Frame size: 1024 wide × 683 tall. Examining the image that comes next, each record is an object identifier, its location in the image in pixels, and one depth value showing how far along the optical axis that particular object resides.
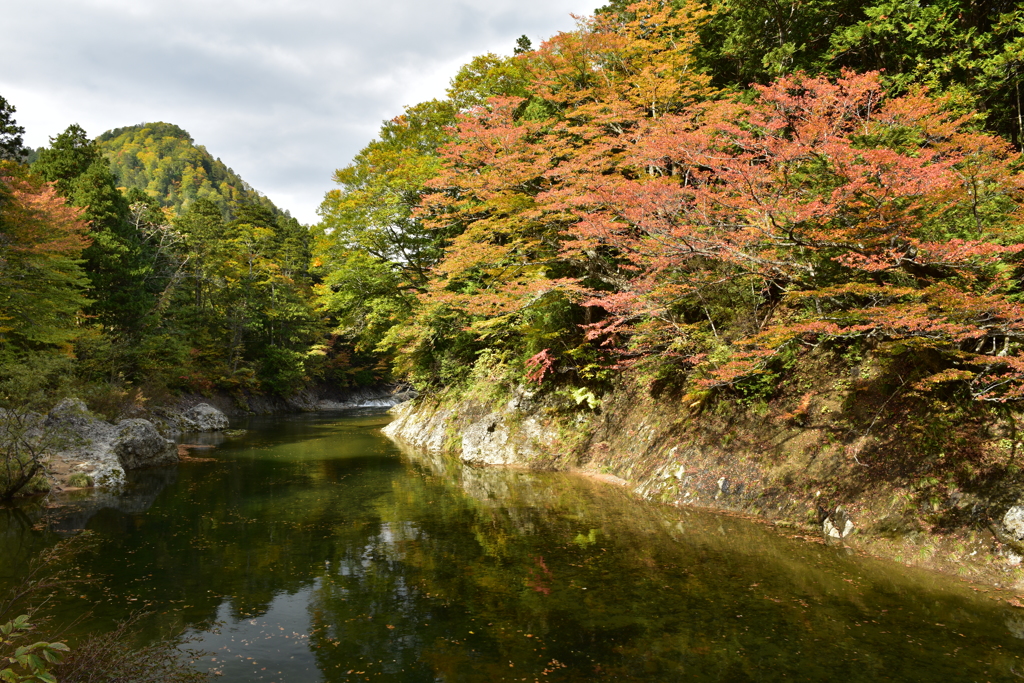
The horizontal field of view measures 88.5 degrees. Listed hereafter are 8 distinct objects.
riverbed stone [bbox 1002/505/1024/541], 6.84
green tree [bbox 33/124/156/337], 25.22
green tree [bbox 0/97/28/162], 19.41
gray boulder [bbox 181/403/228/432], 28.75
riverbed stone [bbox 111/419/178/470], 16.81
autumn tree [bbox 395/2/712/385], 16.06
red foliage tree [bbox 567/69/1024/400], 8.02
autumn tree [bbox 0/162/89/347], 17.98
